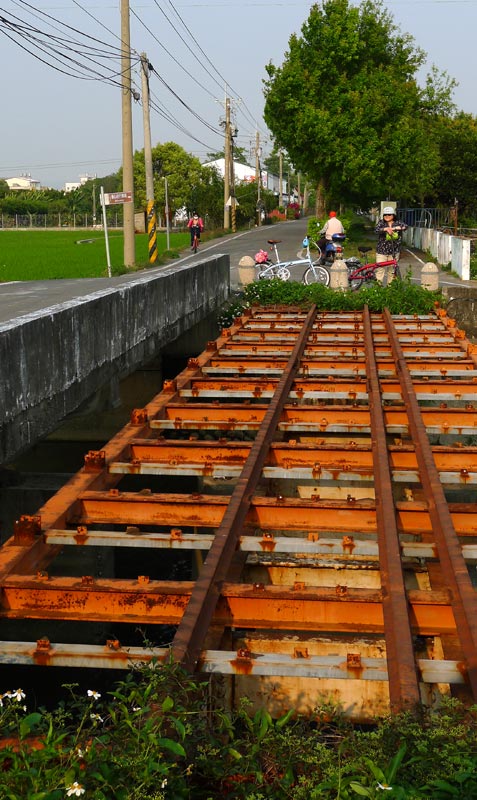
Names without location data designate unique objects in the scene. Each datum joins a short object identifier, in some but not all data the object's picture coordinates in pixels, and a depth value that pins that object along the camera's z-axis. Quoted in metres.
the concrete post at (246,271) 19.33
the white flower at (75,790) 2.72
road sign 21.95
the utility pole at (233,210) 68.00
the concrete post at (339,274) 19.22
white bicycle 20.83
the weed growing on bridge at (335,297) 17.50
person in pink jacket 34.69
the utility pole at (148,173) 31.98
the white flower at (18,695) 3.17
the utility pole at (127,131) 27.72
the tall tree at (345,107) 39.88
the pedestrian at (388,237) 19.28
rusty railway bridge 4.35
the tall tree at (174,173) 95.44
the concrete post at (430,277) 18.70
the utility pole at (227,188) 64.69
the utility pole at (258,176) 80.25
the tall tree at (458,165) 50.62
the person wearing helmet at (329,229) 21.12
